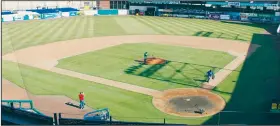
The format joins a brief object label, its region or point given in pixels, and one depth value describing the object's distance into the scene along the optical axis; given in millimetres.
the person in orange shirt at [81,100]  23389
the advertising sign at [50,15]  86562
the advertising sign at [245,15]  86112
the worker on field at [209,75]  30947
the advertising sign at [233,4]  87350
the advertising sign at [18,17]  79831
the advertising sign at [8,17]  76712
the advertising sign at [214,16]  89625
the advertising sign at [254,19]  85288
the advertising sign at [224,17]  89569
